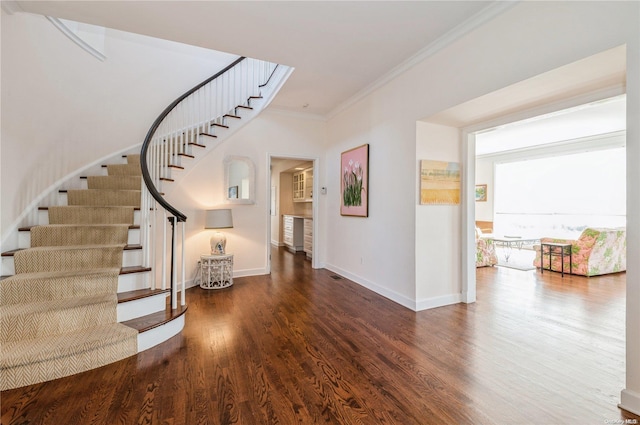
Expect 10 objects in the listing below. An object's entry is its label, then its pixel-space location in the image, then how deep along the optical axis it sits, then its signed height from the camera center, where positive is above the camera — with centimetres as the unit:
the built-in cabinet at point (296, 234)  739 -58
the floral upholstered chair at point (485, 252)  555 -78
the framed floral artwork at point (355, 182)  425 +51
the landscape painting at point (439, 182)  333 +39
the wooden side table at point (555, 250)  499 -67
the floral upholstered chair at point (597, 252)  477 -67
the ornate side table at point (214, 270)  411 -89
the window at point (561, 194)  645 +54
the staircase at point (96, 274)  201 -57
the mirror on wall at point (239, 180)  466 +56
